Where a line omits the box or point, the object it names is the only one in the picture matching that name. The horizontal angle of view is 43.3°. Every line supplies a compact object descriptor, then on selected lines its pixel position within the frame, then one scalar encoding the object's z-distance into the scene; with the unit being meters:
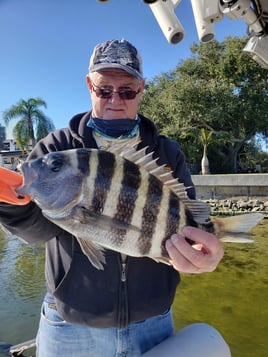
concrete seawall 12.03
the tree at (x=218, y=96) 19.28
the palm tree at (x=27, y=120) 24.42
